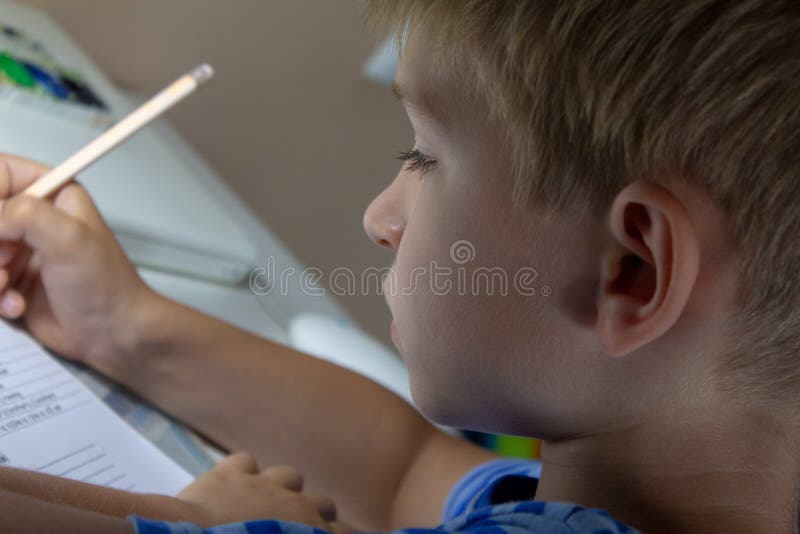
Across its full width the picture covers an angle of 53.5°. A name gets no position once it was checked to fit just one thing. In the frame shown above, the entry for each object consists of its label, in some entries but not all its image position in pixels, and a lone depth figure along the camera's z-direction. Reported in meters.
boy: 0.30
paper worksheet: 0.41
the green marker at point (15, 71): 0.71
